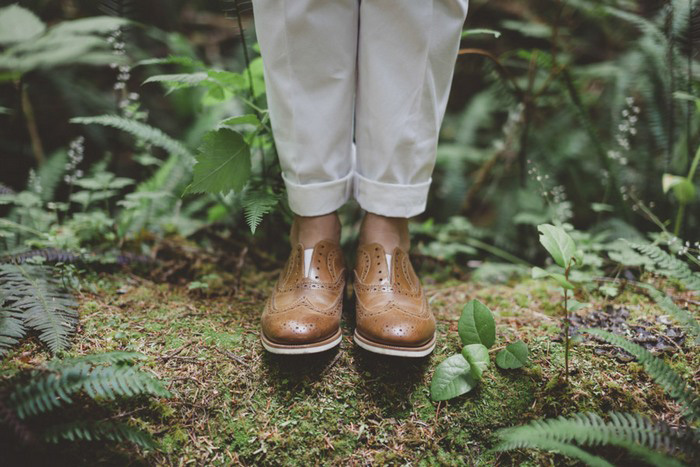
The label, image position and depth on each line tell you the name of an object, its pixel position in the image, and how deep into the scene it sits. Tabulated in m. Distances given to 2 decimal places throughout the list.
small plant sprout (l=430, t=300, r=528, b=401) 1.22
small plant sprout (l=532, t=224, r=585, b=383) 1.21
